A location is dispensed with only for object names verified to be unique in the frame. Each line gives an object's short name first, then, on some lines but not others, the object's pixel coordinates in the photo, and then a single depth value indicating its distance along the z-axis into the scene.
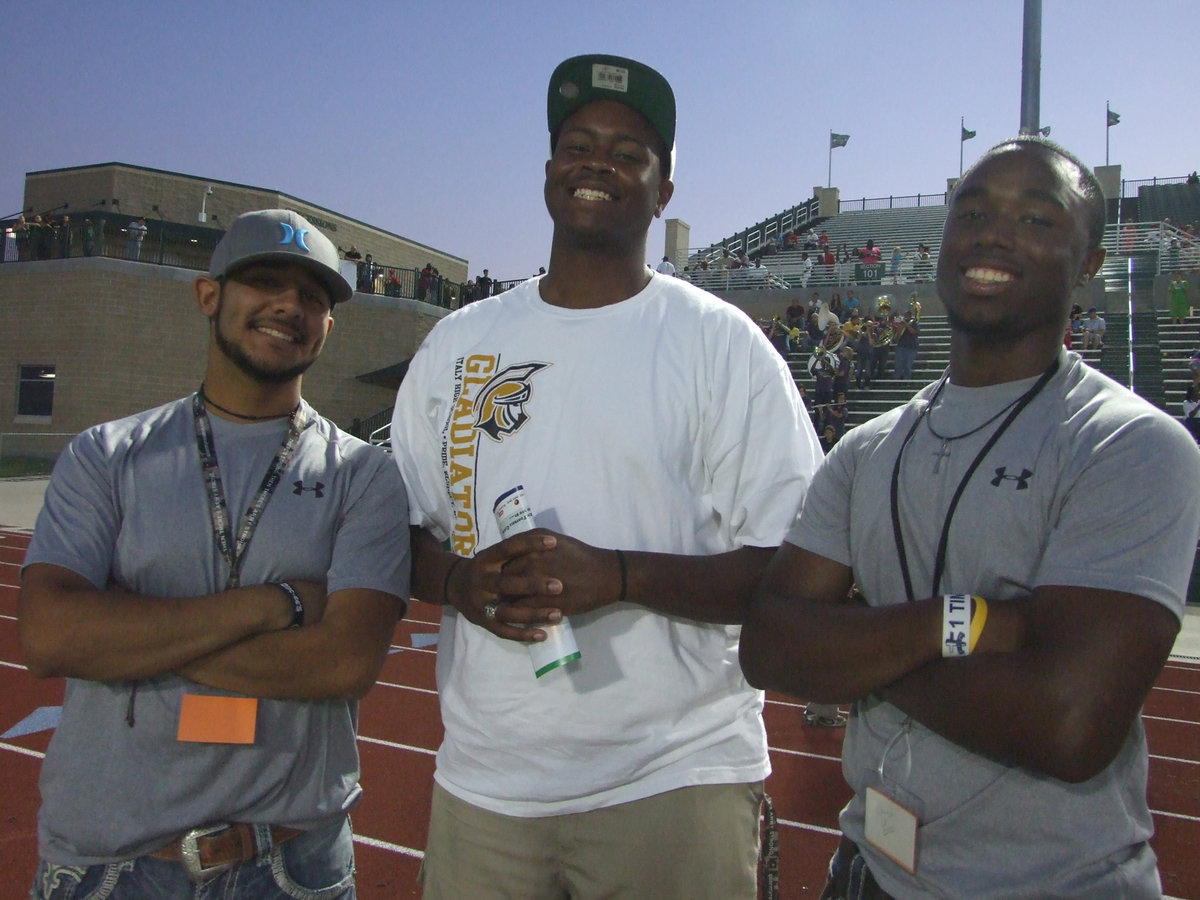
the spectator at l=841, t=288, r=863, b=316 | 20.23
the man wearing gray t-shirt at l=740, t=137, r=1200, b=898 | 1.39
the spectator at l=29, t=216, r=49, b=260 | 23.23
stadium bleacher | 15.61
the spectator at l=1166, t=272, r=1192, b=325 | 17.62
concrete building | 22.20
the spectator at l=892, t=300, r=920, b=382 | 16.39
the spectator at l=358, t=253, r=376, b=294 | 25.72
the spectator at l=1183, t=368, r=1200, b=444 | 11.82
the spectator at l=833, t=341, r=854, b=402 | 14.71
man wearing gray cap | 1.76
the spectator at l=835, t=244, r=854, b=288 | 23.80
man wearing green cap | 1.79
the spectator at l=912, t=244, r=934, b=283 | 22.94
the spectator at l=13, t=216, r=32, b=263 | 23.55
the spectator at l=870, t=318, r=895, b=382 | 16.80
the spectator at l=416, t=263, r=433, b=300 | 26.94
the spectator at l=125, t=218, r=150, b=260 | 22.61
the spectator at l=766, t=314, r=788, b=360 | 18.89
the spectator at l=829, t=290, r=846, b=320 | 20.41
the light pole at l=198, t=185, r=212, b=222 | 28.52
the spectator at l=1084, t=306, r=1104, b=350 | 16.31
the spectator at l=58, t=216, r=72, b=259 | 22.89
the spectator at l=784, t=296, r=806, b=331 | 20.09
